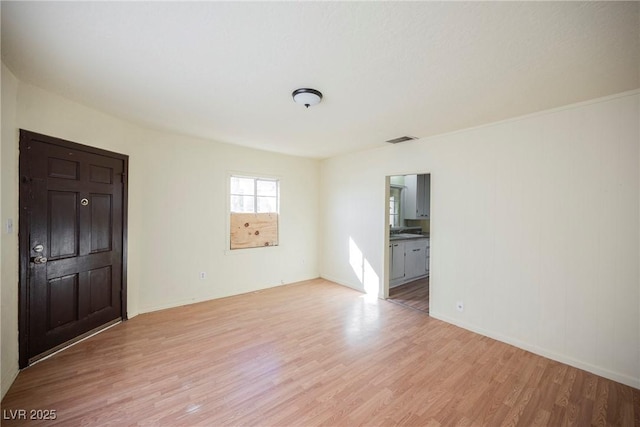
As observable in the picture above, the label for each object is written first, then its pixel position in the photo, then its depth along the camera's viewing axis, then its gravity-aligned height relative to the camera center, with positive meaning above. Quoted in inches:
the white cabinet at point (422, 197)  223.8 +13.8
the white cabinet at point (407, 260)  193.6 -37.9
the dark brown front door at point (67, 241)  91.7 -12.6
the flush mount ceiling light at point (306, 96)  88.8 +40.5
